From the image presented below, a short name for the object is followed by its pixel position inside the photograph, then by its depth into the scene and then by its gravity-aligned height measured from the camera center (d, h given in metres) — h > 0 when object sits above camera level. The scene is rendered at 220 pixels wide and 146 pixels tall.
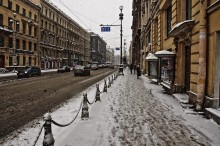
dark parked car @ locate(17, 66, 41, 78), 33.09 -0.73
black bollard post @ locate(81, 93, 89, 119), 8.61 -1.38
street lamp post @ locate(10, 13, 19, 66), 44.66 +3.15
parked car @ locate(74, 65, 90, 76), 36.47 -0.49
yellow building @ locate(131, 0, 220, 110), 8.81 +0.61
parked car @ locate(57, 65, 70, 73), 49.53 -0.52
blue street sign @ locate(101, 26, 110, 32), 36.09 +4.86
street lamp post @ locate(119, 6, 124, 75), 36.27 +6.73
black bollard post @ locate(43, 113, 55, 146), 5.05 -1.19
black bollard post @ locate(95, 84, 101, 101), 12.26 -1.28
